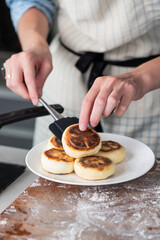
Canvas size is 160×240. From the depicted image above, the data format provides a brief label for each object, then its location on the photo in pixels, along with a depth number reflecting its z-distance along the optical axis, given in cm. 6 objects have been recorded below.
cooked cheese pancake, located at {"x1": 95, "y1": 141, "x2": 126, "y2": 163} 80
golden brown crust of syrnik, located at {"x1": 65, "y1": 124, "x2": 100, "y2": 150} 76
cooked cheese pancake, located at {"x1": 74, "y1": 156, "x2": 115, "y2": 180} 72
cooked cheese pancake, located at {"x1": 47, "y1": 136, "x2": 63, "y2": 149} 84
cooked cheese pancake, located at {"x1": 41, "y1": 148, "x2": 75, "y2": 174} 75
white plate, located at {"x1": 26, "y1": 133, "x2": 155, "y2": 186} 72
